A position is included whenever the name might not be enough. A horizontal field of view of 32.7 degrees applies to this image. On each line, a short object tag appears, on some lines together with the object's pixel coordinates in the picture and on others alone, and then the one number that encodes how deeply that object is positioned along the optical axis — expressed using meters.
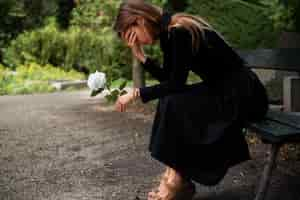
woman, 2.37
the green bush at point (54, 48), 11.78
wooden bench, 2.28
